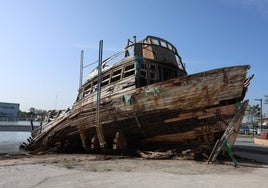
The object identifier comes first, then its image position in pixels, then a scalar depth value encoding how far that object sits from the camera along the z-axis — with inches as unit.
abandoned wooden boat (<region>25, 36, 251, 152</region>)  282.8
